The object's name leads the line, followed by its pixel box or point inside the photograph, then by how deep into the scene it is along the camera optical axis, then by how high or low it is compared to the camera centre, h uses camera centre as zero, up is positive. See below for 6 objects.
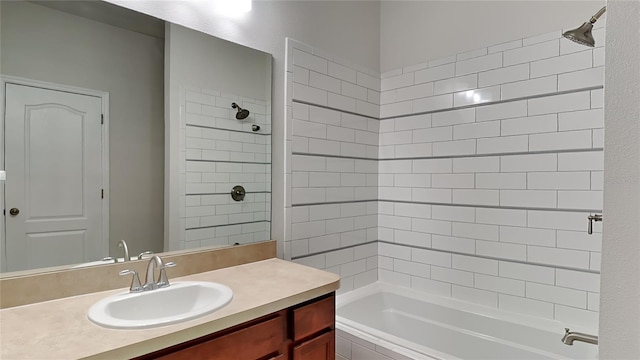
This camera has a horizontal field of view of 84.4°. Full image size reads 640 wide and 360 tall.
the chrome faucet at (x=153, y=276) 1.39 -0.41
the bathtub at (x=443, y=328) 1.88 -0.92
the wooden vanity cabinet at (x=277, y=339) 1.10 -0.58
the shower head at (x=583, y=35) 1.47 +0.60
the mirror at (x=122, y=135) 1.28 +0.17
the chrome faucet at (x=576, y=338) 1.37 -0.63
